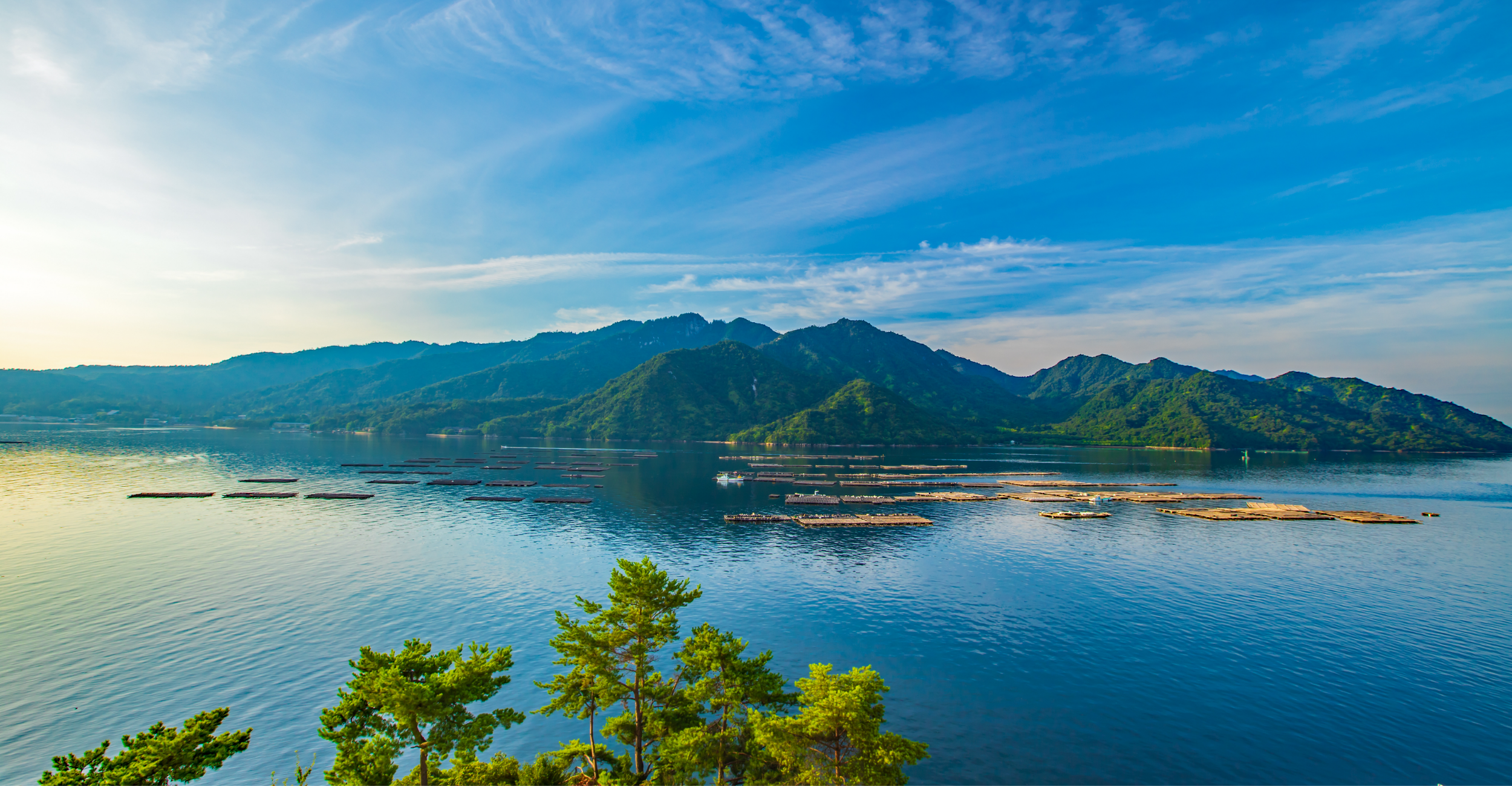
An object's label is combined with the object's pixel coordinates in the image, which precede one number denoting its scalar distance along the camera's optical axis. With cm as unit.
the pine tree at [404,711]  2236
